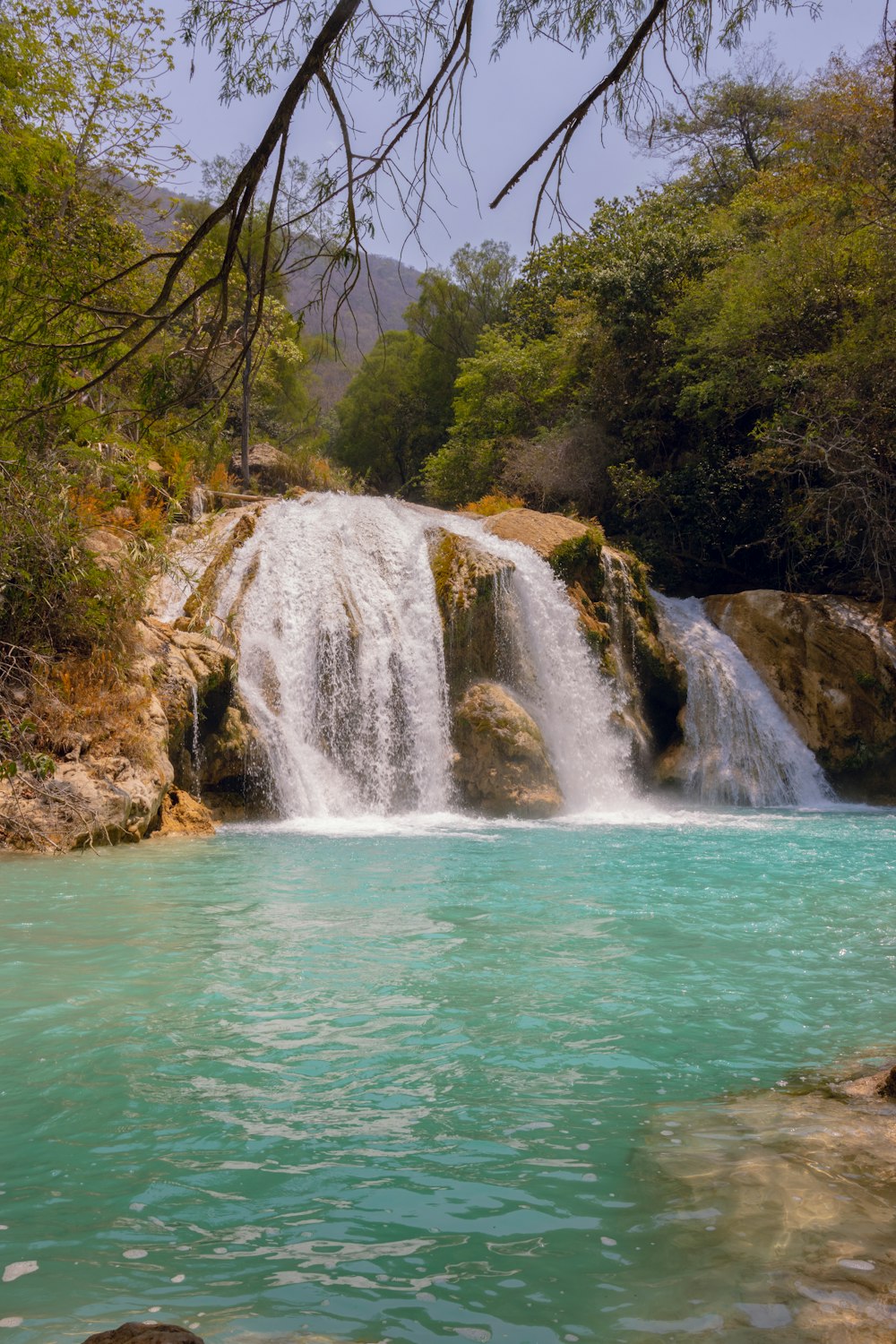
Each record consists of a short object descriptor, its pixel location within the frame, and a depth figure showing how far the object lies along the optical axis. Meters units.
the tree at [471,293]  38.06
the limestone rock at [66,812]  9.91
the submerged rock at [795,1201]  2.53
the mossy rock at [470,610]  15.80
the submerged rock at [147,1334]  1.79
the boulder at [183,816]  11.56
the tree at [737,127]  27.89
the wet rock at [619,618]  17.08
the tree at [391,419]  38.47
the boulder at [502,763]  14.55
